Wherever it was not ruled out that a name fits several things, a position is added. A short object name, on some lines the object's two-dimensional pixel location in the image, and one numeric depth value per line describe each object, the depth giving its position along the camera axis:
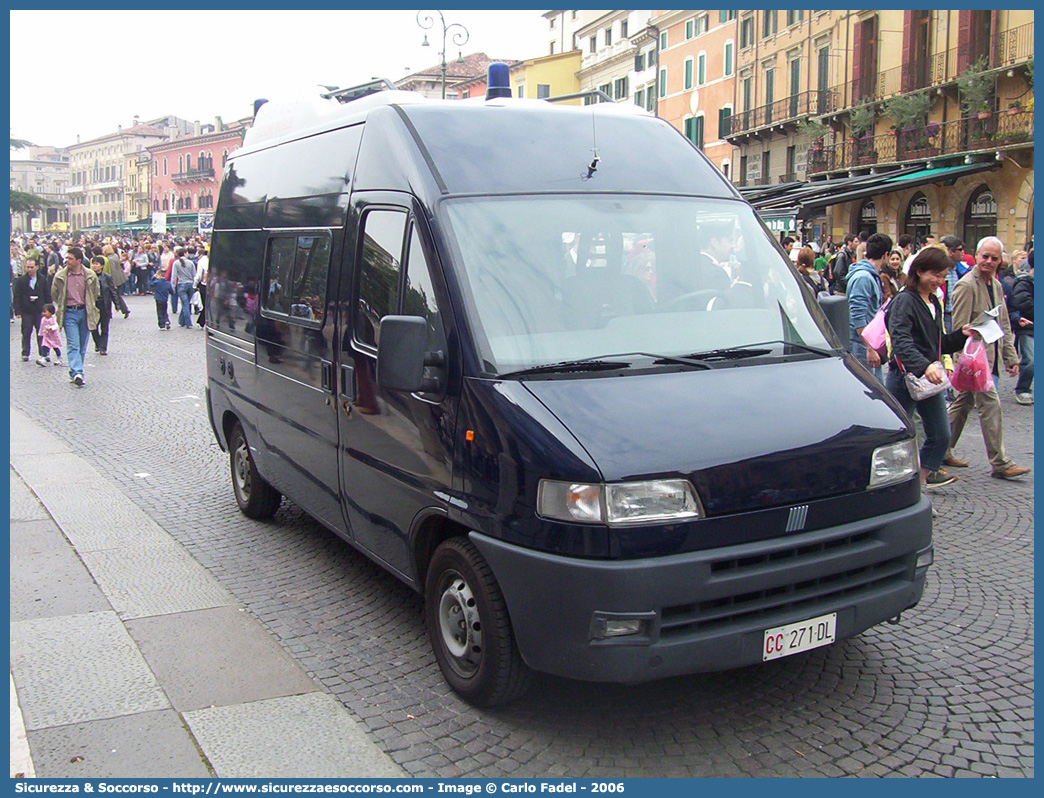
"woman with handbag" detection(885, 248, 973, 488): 6.89
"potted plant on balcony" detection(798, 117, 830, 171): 39.44
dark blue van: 3.54
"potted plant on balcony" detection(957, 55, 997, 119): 29.16
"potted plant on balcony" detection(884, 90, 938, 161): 32.44
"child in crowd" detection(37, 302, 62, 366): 16.12
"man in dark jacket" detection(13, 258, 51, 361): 16.70
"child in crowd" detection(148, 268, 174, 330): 22.52
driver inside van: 4.50
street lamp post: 17.47
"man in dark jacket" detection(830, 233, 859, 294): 17.20
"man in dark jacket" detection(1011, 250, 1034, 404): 11.60
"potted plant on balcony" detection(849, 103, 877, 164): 36.19
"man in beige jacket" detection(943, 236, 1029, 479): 7.99
